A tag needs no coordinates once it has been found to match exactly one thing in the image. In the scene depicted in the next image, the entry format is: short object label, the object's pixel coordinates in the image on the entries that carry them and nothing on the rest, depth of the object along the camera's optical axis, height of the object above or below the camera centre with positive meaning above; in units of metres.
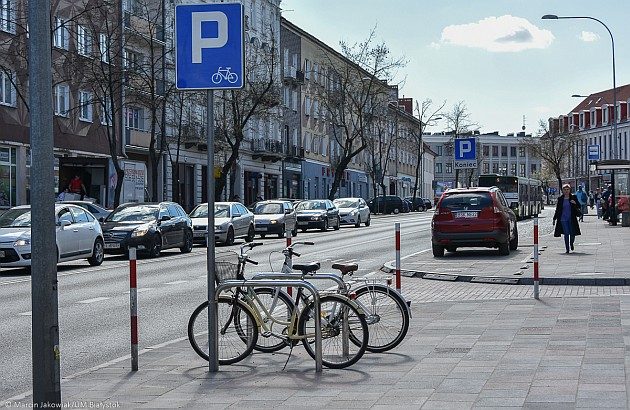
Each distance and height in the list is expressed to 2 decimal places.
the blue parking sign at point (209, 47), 9.55 +1.33
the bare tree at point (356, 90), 78.94 +8.07
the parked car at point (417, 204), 106.51 -0.62
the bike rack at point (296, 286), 9.40 -0.76
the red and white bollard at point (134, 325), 9.88 -1.11
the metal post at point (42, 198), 6.73 +0.02
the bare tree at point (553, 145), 109.12 +5.31
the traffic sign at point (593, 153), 56.97 +2.18
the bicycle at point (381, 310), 10.38 -1.06
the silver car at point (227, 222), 36.03 -0.75
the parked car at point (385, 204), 89.81 -0.50
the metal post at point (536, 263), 16.02 -0.97
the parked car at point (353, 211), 57.28 -0.67
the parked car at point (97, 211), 34.72 -0.30
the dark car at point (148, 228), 29.19 -0.74
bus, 62.91 +0.43
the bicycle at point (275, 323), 9.75 -1.10
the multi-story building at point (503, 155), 196.50 +7.38
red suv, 26.78 -0.60
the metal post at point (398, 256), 14.84 -0.80
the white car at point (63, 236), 23.75 -0.77
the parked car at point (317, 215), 49.56 -0.72
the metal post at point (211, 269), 9.54 -0.59
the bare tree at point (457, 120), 103.75 +7.24
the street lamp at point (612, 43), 47.31 +7.34
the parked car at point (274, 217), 42.97 -0.71
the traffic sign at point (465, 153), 32.22 +1.30
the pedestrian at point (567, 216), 26.61 -0.48
